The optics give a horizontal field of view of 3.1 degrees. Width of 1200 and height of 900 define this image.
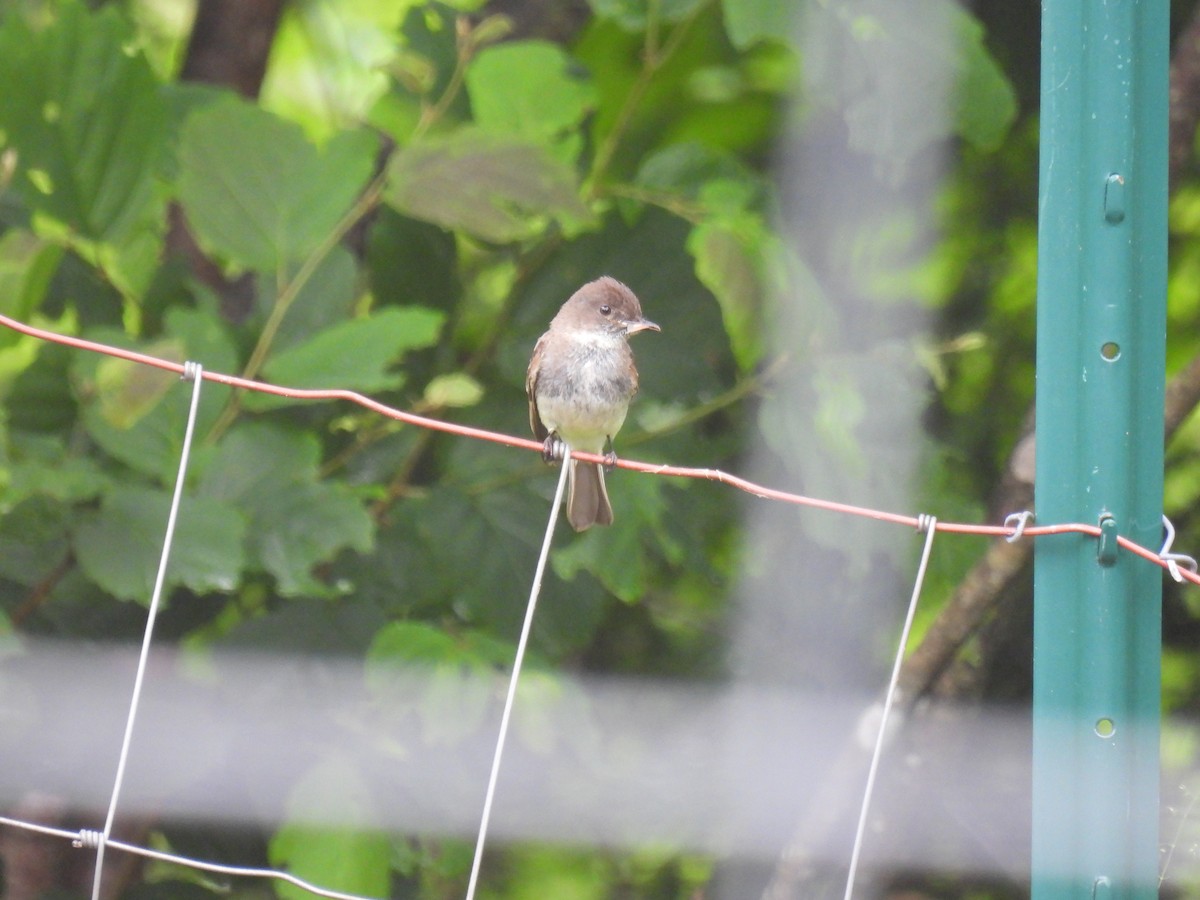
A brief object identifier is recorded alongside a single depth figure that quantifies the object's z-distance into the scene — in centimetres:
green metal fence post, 895
